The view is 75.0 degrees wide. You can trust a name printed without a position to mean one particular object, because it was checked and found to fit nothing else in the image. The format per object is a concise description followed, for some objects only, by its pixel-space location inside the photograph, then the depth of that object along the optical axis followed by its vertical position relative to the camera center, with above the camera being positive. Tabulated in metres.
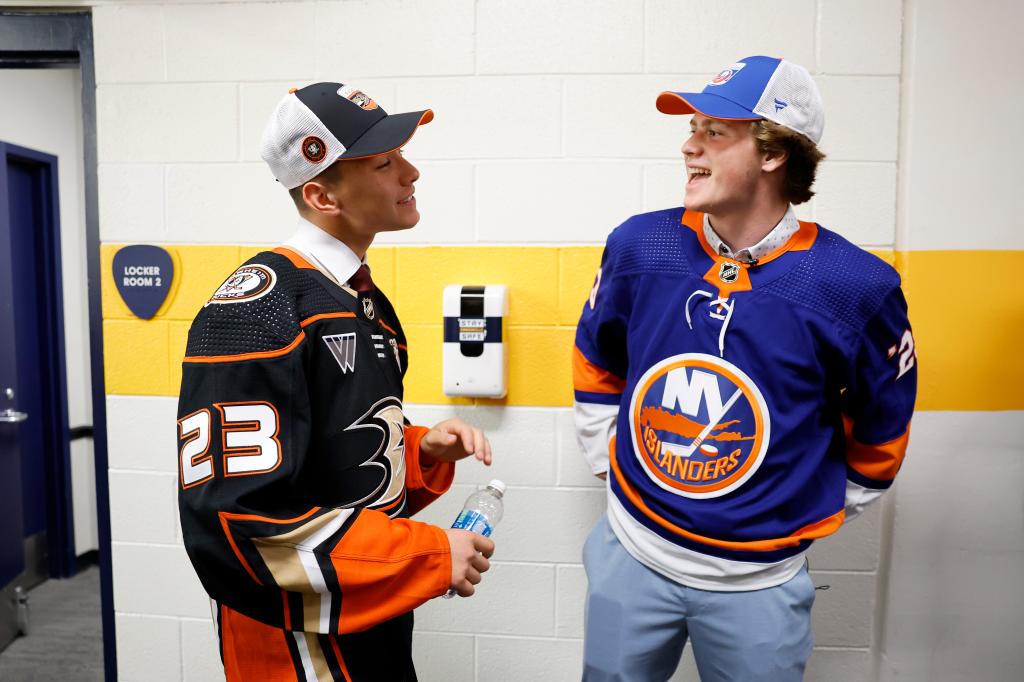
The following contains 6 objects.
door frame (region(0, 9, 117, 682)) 1.84 +0.57
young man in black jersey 0.92 -0.21
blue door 3.07 -0.32
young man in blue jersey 1.19 -0.18
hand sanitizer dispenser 1.71 -0.11
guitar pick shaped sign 1.85 +0.06
